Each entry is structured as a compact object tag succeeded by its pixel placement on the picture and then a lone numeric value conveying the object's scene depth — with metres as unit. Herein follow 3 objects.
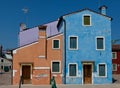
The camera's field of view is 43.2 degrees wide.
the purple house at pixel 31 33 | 20.41
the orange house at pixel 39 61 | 15.74
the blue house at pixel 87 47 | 16.08
